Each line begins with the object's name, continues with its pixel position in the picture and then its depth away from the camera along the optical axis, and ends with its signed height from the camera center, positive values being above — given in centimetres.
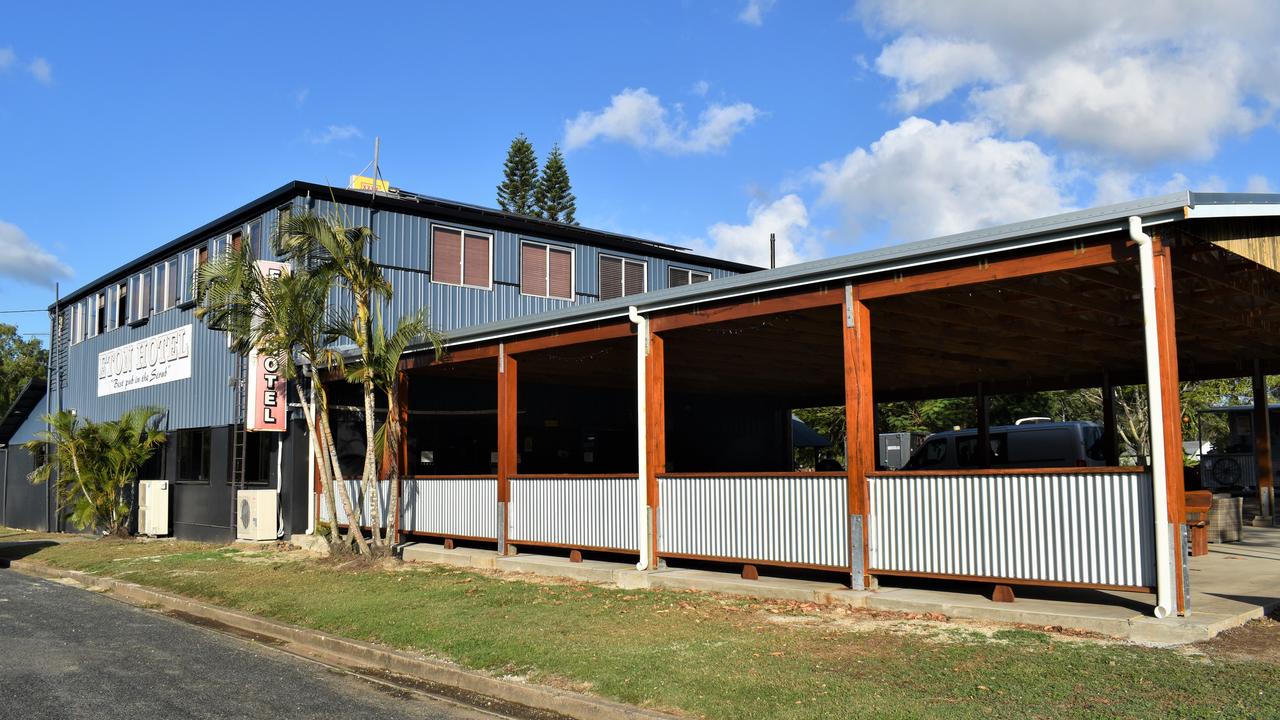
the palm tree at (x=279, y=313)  1529 +206
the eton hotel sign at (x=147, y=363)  2348 +213
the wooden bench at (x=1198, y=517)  1241 -102
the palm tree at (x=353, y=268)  1494 +267
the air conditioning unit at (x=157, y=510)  2244 -140
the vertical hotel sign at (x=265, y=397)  1875 +91
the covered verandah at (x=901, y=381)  878 +87
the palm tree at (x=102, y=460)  2292 -27
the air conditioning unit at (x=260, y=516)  1910 -133
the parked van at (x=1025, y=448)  1897 -22
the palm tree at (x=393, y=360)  1523 +129
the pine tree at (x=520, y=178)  5822 +1537
